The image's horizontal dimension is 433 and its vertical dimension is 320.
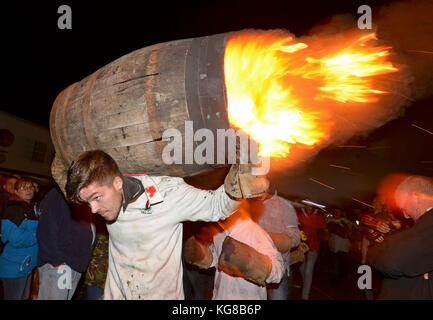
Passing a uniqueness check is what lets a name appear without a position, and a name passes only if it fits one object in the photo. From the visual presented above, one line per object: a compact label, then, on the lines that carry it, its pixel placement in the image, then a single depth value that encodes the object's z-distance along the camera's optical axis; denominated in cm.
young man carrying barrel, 203
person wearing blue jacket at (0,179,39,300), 373
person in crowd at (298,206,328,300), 627
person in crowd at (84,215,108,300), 340
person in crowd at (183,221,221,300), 425
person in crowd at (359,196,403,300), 397
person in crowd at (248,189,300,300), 393
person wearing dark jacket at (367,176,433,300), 246
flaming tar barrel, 188
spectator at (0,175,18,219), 402
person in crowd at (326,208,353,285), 829
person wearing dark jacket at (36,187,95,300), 318
